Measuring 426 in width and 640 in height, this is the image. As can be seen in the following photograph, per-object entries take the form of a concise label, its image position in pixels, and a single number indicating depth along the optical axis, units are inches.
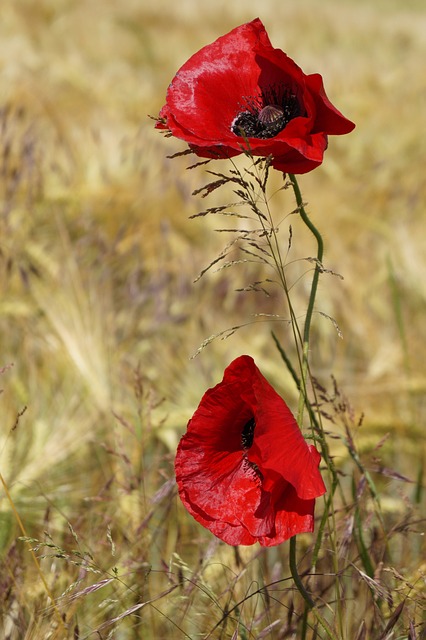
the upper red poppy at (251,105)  55.4
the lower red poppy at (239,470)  55.6
